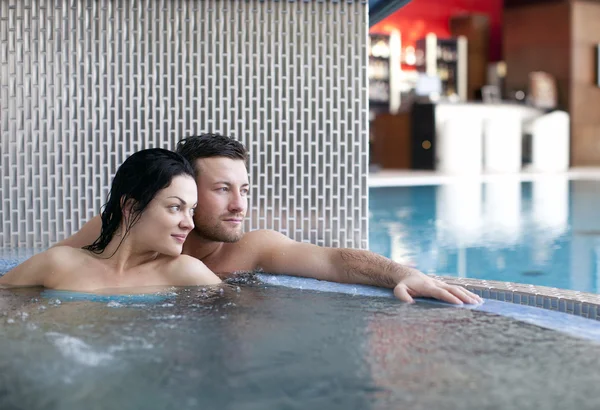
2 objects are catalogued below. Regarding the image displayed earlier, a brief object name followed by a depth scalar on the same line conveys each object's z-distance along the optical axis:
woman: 2.43
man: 2.72
